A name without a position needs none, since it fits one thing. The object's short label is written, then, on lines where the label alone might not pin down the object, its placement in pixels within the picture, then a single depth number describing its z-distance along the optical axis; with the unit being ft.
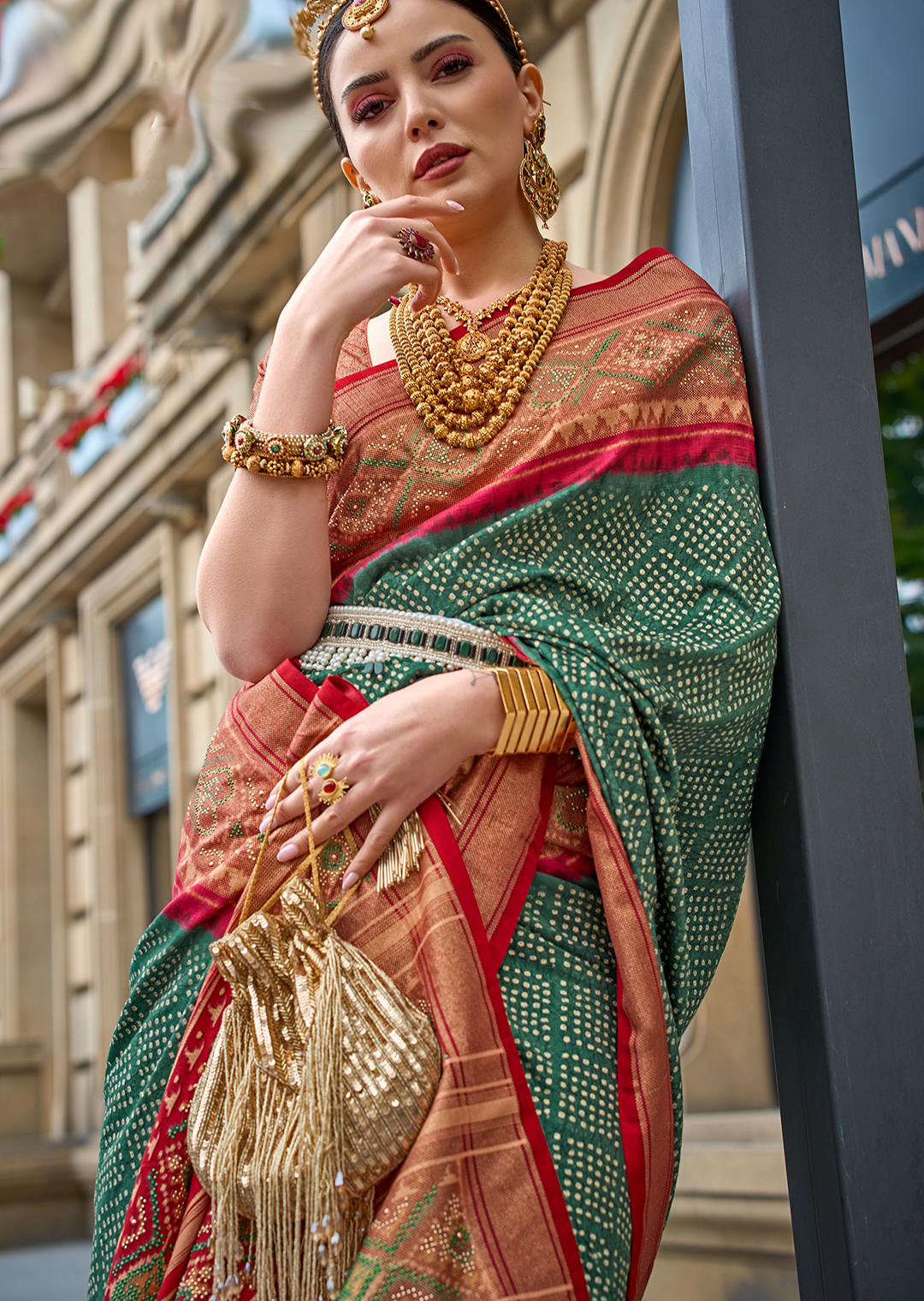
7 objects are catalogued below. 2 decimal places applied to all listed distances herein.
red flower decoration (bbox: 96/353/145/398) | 29.35
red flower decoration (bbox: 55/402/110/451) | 31.14
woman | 4.11
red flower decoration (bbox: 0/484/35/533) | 35.78
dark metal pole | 4.52
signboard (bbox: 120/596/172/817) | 28.45
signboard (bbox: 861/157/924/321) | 11.48
